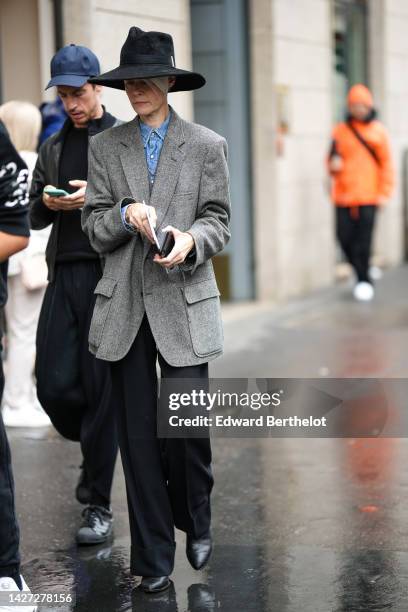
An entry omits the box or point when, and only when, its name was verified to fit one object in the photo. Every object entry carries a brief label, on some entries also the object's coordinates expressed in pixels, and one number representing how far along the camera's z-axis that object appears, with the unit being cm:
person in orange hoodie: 2018
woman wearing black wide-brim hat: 730
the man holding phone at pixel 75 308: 840
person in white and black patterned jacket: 660
